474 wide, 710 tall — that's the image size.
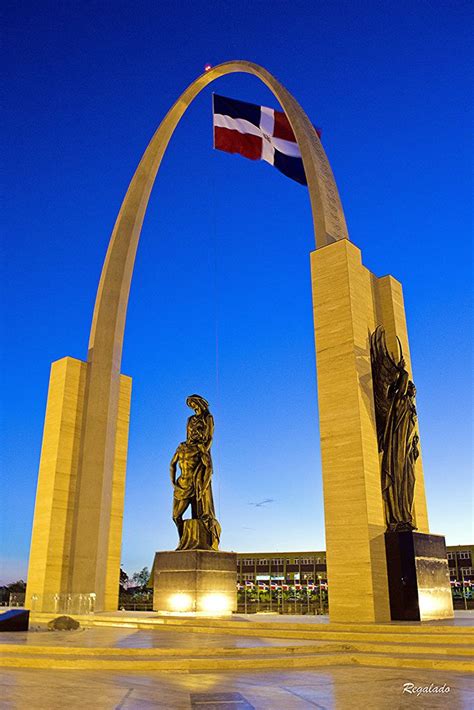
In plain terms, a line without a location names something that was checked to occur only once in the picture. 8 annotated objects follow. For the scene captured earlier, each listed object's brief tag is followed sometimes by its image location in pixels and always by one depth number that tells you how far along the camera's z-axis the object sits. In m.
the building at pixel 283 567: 66.31
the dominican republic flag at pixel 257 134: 18.62
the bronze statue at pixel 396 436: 11.27
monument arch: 10.81
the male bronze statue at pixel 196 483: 13.99
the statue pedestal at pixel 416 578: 10.18
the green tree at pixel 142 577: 73.47
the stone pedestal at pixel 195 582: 13.04
